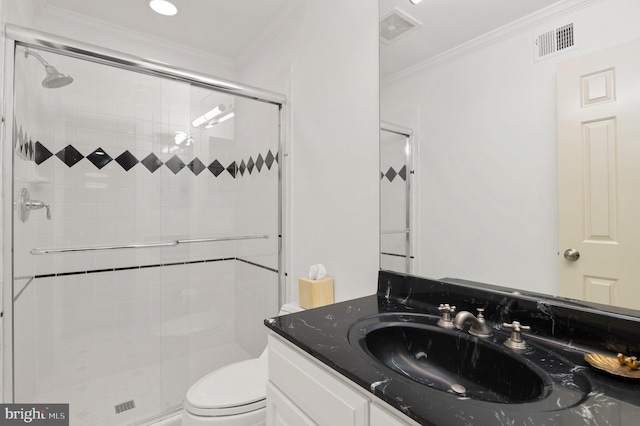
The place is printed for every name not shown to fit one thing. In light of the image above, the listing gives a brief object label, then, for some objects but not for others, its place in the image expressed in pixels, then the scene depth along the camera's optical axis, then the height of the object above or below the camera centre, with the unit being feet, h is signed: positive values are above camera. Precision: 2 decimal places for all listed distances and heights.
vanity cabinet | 2.20 -1.46
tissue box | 5.22 -1.29
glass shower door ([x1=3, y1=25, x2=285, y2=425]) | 6.18 -0.38
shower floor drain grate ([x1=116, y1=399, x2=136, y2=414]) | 5.94 -3.69
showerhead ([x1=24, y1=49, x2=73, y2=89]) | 5.32 +2.52
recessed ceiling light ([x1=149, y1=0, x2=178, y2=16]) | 6.33 +4.37
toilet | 4.08 -2.51
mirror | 2.87 +1.08
